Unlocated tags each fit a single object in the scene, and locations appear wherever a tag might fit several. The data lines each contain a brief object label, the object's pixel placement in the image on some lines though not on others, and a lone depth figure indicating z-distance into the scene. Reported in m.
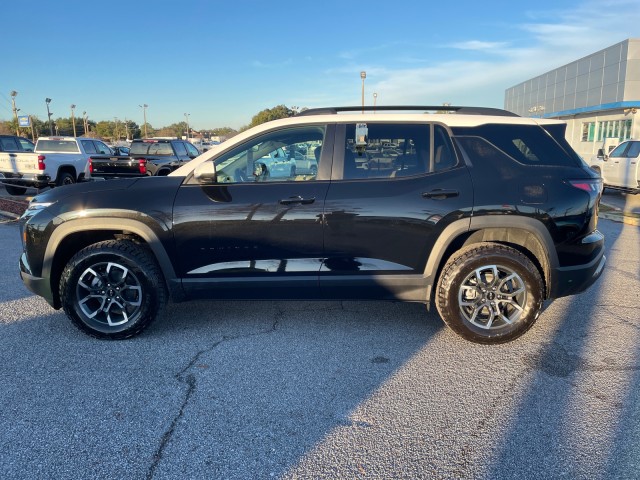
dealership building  28.61
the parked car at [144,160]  13.62
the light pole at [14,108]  56.17
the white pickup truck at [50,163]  13.20
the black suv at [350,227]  3.86
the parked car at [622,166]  13.07
